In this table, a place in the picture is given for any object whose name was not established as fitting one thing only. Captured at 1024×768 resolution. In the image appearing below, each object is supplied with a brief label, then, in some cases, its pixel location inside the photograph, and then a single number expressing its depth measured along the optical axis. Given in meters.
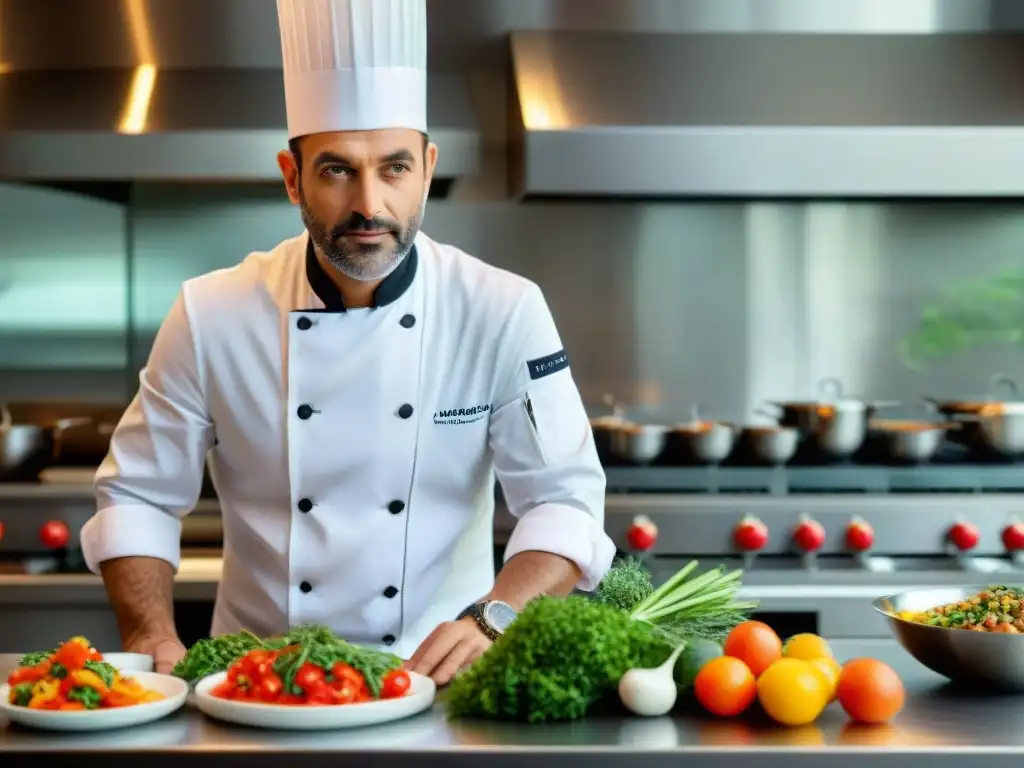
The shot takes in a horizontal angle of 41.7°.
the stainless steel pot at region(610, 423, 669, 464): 3.52
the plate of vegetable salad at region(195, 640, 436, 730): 1.41
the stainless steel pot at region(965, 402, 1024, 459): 3.53
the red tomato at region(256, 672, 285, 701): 1.44
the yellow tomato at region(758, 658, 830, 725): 1.45
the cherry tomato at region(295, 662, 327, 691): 1.43
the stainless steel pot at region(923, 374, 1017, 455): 3.61
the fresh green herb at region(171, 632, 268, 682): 1.64
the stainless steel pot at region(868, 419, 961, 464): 3.49
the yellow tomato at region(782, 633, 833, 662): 1.57
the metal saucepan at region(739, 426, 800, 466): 3.52
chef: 2.12
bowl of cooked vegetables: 1.59
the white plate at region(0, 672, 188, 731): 1.41
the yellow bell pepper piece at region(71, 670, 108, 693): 1.45
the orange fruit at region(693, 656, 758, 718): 1.48
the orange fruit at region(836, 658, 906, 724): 1.46
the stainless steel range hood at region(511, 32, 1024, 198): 3.16
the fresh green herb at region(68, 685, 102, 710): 1.44
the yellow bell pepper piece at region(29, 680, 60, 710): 1.45
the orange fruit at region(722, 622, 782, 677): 1.53
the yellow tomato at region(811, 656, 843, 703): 1.49
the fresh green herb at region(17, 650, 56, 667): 1.54
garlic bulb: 1.47
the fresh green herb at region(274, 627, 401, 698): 1.45
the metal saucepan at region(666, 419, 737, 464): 3.53
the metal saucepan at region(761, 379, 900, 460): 3.54
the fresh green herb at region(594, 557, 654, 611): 1.76
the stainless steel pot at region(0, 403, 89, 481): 3.50
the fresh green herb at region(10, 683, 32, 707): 1.46
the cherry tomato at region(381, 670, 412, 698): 1.47
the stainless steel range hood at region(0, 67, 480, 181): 3.23
